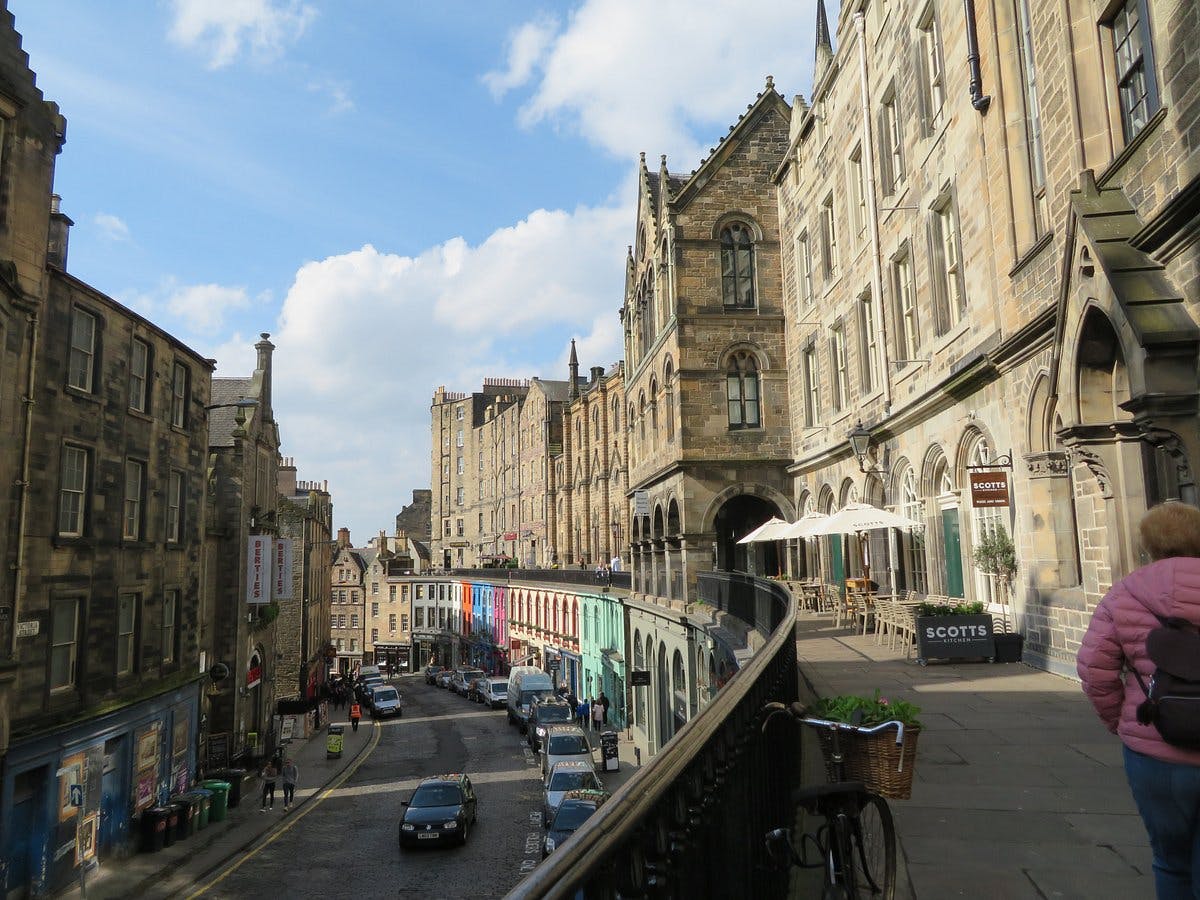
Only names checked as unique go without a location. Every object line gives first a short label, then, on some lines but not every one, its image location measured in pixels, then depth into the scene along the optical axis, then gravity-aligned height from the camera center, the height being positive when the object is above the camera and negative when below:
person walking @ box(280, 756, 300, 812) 25.83 -5.90
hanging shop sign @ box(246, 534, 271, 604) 31.30 +0.40
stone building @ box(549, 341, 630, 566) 52.43 +6.37
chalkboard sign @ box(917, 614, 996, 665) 12.41 -1.02
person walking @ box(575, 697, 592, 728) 39.16 -6.23
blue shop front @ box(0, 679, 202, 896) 16.94 -4.53
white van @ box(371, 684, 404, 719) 47.06 -6.75
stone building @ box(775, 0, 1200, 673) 8.78 +4.09
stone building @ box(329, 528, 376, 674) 81.38 -2.50
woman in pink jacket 3.21 -0.44
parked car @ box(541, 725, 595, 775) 26.72 -5.35
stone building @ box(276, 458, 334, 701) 46.81 -1.50
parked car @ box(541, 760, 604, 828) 21.03 -5.18
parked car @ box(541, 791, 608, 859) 16.78 -4.72
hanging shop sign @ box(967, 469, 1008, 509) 12.79 +1.11
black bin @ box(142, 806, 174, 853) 21.38 -6.04
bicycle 3.91 -1.23
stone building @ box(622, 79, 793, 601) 27.36 +7.17
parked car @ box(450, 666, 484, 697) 56.34 -6.78
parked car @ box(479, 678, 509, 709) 47.97 -6.43
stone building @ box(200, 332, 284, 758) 30.11 +0.21
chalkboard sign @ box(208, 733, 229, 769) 28.84 -5.62
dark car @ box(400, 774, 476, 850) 20.30 -5.60
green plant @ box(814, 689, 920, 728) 4.98 -0.84
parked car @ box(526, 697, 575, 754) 33.59 -5.54
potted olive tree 13.06 -0.08
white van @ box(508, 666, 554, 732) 39.91 -5.43
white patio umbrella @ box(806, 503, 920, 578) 16.38 +0.88
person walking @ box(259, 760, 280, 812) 25.70 -6.22
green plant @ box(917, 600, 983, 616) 12.70 -0.64
